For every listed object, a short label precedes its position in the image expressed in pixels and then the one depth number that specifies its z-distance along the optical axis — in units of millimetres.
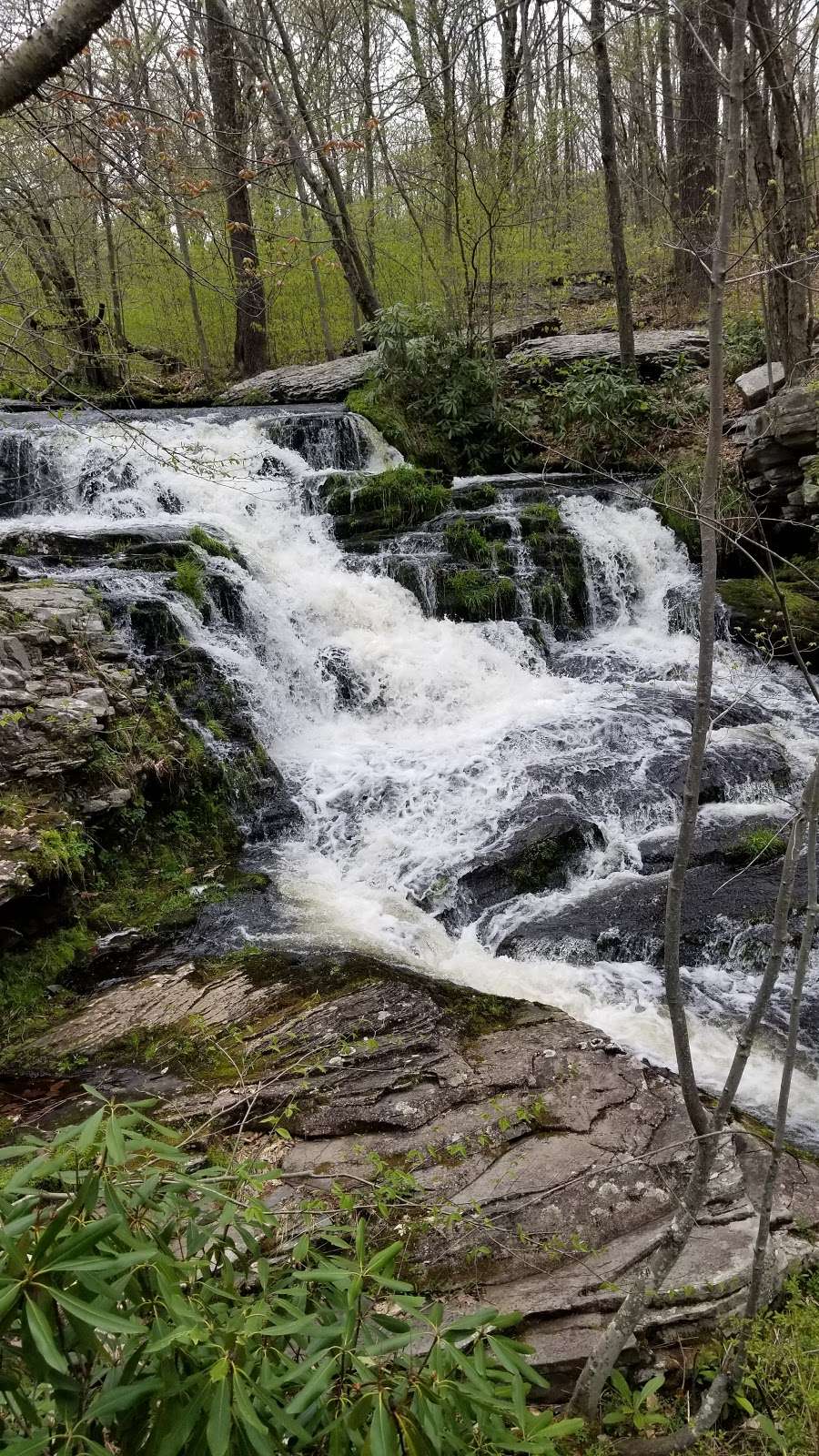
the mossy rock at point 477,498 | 10391
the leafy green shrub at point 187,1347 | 1195
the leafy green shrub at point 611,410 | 11125
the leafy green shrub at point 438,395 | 11672
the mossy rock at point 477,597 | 9070
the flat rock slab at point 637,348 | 11867
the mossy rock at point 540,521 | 9734
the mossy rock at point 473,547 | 9469
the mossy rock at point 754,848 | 5645
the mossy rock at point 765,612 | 8188
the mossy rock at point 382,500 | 10109
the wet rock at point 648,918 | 5000
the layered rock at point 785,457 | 8461
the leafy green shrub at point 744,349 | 11031
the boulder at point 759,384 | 9711
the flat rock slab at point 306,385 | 12648
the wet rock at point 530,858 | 5664
